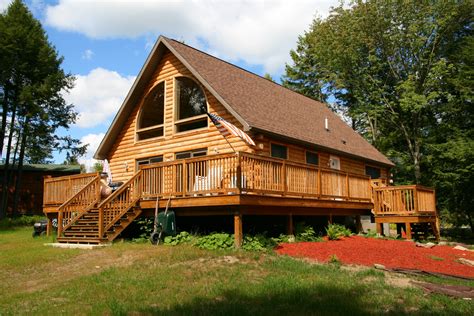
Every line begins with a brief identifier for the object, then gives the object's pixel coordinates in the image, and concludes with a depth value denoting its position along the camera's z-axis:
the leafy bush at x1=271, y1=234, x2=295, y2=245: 13.51
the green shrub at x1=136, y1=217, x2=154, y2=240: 14.10
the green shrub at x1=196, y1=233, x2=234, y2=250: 11.63
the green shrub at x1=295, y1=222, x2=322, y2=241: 14.30
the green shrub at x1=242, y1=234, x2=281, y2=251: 11.60
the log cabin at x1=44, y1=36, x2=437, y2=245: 12.59
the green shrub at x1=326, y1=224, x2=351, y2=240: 14.90
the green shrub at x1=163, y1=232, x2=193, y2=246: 12.70
